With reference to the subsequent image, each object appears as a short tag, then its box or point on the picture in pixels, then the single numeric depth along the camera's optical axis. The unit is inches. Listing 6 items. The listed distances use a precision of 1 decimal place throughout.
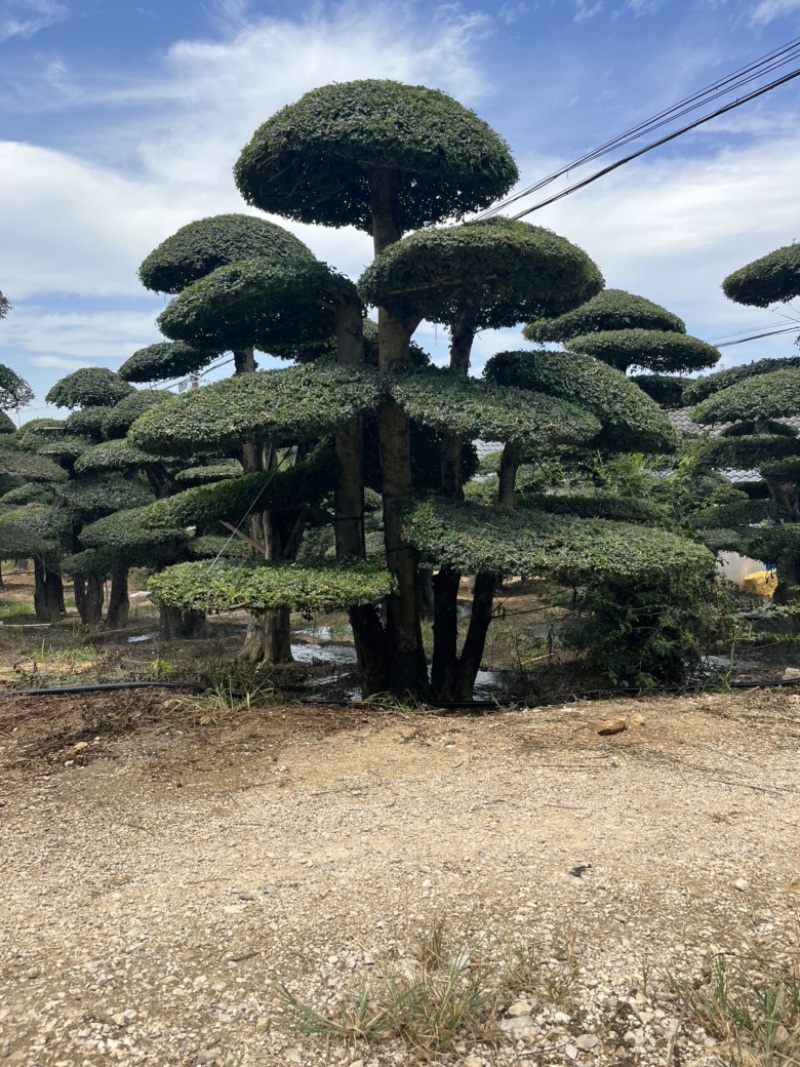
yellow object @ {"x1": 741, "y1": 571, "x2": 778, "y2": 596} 454.4
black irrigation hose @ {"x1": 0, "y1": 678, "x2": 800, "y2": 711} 230.1
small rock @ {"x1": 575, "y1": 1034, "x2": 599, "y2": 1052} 86.4
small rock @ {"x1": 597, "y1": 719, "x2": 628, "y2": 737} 189.8
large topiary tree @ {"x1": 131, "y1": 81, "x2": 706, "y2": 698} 198.7
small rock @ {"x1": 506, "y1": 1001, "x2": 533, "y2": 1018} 90.8
